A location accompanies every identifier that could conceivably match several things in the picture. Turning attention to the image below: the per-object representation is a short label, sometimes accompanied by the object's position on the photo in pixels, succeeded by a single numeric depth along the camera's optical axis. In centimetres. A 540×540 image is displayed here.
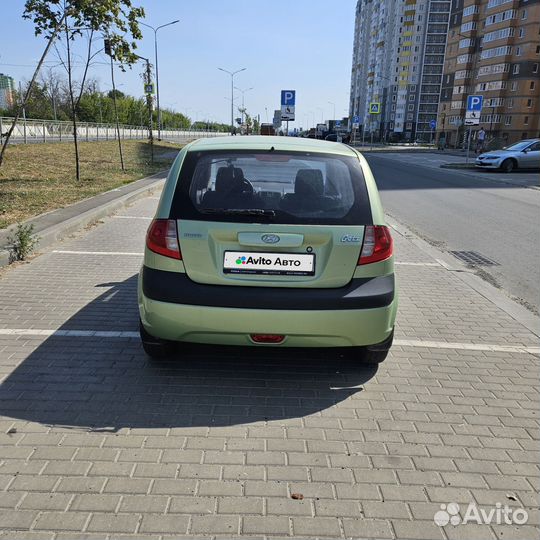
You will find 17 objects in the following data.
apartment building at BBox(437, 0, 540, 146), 6806
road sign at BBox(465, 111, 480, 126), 2459
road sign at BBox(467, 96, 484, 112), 2459
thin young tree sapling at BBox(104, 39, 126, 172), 1455
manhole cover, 780
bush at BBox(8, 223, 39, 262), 664
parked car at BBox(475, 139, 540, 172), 2584
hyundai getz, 336
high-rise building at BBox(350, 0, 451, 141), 11238
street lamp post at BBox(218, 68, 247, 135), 6621
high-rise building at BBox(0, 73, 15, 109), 6081
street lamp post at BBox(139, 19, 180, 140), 3827
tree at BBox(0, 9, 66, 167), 1066
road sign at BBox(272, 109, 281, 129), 3574
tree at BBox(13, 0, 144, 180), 1223
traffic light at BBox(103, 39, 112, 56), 1455
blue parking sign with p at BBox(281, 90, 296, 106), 2370
